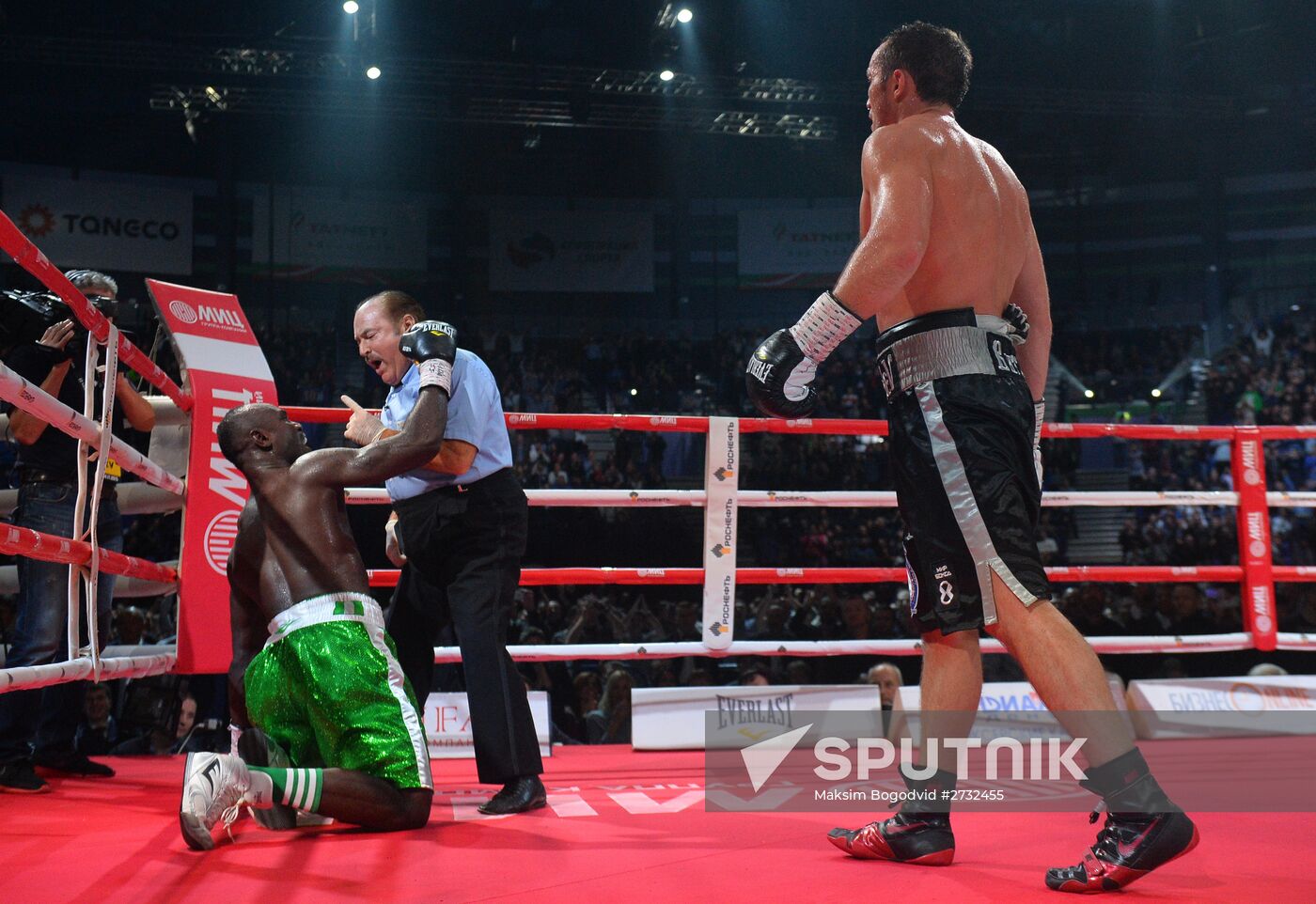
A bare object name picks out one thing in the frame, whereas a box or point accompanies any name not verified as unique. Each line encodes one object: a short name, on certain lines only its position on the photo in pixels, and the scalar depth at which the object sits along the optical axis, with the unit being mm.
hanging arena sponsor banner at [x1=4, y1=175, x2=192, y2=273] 12664
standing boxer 1631
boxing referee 2258
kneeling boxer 1958
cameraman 2432
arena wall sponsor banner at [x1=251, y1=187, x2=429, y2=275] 14203
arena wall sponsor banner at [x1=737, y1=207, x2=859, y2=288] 14984
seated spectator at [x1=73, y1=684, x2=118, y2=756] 4559
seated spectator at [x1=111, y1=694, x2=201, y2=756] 4551
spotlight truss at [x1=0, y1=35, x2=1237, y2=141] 11055
